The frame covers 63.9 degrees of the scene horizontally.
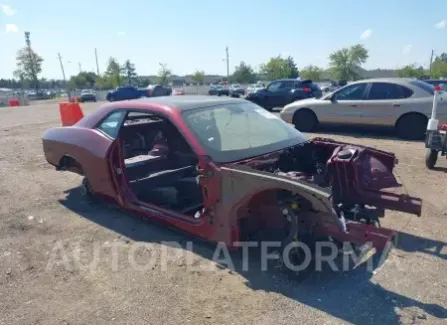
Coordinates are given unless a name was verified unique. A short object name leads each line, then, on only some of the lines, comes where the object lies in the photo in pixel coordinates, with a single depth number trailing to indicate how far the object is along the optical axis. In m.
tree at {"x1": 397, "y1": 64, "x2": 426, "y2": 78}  67.62
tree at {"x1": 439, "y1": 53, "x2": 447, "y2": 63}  80.86
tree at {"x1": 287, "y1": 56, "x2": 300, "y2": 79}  67.34
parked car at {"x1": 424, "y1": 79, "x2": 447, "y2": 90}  12.17
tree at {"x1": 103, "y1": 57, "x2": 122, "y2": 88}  76.31
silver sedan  8.60
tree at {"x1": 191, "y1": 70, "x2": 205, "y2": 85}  87.28
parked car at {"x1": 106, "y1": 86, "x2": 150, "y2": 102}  32.25
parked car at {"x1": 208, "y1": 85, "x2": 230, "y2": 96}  34.04
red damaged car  2.95
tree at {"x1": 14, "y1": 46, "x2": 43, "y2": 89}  74.59
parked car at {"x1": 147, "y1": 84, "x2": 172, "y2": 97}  33.00
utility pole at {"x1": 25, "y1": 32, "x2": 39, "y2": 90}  69.01
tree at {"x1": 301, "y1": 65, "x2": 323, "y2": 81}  78.69
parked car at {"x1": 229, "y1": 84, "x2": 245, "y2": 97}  37.18
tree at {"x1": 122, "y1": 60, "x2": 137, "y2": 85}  84.81
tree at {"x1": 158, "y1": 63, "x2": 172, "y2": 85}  81.56
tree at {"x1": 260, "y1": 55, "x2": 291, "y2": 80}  68.38
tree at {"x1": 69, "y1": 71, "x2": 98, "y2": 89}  86.43
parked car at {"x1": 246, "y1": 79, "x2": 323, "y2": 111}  16.31
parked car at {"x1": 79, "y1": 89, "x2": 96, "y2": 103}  41.62
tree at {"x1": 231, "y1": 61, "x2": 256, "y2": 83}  79.06
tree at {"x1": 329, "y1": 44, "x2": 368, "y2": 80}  72.81
